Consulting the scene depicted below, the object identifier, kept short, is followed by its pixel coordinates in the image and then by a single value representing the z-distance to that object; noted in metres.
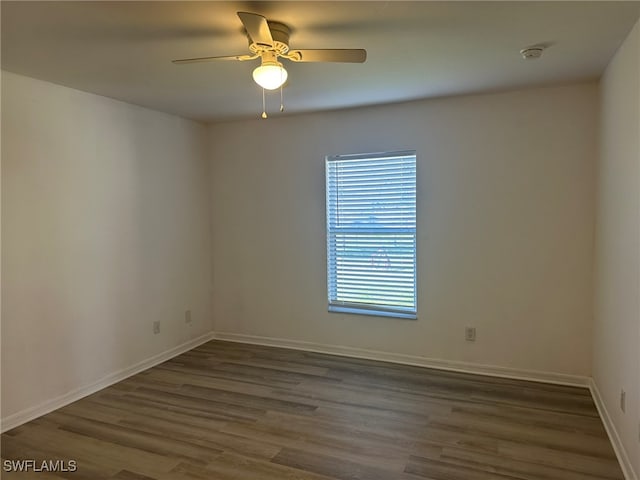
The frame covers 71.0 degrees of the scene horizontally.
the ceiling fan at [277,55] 2.25
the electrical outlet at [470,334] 3.91
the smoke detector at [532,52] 2.64
